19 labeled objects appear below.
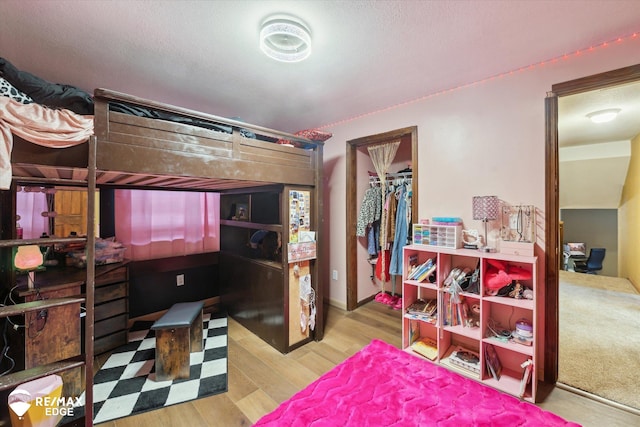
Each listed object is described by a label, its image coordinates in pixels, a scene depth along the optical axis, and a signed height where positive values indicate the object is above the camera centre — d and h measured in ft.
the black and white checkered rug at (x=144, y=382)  5.43 -4.27
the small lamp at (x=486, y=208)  6.35 +0.14
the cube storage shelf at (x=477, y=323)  5.80 -3.08
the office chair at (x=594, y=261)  15.61 -3.09
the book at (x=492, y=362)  6.24 -3.94
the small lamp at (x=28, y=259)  5.54 -1.06
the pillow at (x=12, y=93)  3.67 +1.87
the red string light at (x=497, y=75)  5.35 +3.81
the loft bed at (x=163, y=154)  4.19 +1.26
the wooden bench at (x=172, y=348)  6.19 -3.47
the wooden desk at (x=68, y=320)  5.33 -2.65
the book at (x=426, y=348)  7.11 -4.11
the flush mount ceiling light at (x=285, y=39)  4.66 +3.57
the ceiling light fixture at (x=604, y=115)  8.80 +3.66
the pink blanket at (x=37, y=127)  3.45 +1.33
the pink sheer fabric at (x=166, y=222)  8.80 -0.36
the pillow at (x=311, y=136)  7.84 +2.52
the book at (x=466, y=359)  6.48 -4.06
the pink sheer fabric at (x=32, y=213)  6.93 +0.01
